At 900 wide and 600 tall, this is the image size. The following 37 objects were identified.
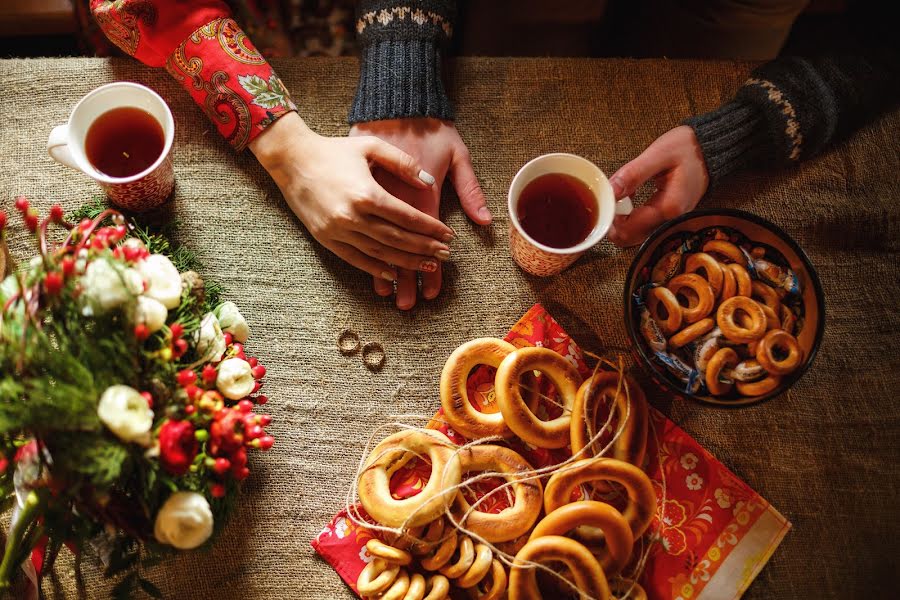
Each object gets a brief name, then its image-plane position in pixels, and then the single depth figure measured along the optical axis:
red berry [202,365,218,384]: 0.63
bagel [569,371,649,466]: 0.75
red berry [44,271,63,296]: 0.54
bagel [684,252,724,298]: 0.75
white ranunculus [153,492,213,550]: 0.57
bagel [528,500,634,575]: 0.71
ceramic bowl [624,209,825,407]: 0.71
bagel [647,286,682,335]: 0.74
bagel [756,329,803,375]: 0.70
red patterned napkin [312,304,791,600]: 0.77
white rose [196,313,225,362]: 0.65
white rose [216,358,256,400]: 0.65
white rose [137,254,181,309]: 0.60
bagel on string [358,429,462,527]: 0.73
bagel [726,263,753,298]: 0.74
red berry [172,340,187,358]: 0.60
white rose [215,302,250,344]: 0.72
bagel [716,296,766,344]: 0.72
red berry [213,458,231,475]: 0.58
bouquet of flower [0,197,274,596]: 0.54
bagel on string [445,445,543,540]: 0.75
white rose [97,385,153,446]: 0.52
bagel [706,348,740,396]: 0.72
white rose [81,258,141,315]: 0.55
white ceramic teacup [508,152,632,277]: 0.74
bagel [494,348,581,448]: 0.76
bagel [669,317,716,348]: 0.73
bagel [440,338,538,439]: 0.79
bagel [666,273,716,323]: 0.74
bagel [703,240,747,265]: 0.76
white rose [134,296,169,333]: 0.57
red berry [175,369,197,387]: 0.60
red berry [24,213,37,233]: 0.56
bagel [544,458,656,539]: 0.73
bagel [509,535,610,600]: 0.70
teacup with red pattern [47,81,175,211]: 0.74
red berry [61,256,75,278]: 0.56
